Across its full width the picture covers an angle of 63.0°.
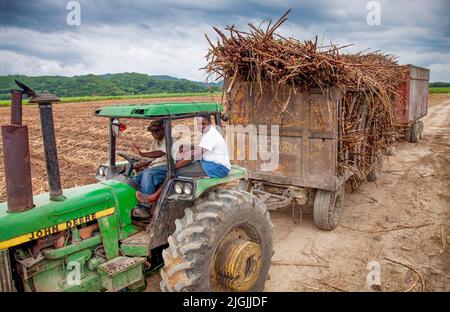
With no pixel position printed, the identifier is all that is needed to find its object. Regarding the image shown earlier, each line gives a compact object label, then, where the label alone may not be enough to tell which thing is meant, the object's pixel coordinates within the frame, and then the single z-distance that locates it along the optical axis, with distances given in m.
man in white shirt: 3.93
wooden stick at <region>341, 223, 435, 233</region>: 5.96
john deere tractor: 2.98
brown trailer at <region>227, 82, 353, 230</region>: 5.55
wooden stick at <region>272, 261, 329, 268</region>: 4.86
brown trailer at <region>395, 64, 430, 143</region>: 11.41
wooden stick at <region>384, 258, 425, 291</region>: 4.31
